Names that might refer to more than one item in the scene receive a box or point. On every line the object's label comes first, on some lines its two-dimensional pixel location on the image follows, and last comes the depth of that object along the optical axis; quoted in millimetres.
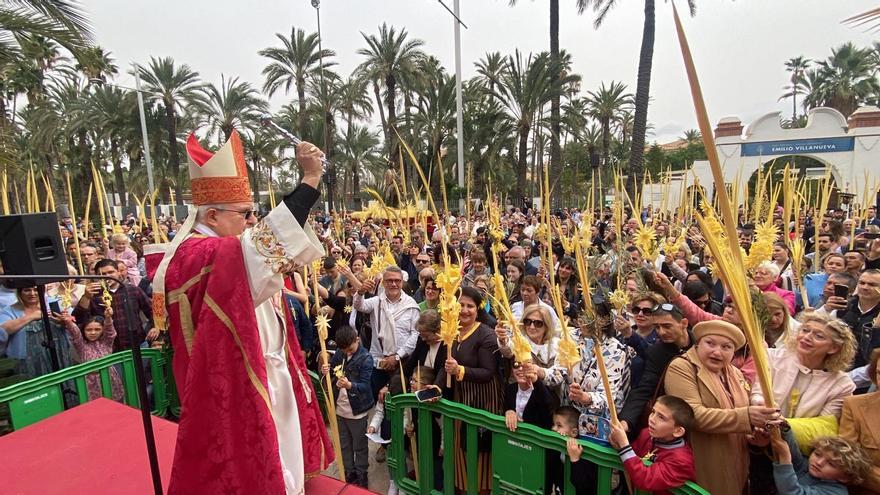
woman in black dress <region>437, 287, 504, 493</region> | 3383
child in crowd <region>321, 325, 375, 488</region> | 3961
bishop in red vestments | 2041
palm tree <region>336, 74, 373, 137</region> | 26317
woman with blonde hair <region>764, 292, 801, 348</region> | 3584
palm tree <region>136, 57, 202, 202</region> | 25516
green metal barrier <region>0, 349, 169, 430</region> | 3527
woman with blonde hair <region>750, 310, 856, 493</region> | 2635
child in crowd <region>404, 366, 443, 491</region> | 3334
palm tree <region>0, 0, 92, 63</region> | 6629
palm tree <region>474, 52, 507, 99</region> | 23381
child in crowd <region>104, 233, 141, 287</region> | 7660
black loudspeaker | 3014
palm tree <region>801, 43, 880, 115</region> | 37188
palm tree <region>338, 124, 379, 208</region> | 35375
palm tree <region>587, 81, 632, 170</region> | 32750
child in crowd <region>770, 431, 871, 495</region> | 2307
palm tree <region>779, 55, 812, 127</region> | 43209
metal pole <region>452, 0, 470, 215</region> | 17016
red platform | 2641
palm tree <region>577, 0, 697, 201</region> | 16781
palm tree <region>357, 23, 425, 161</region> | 25016
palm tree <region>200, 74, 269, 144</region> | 26906
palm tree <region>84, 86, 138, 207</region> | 25984
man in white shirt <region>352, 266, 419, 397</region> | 4746
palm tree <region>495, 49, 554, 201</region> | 20812
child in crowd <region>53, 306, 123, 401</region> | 4377
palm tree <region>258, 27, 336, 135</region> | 26734
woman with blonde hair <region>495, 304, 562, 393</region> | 3650
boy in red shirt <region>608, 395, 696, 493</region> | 2316
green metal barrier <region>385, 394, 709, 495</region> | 2523
